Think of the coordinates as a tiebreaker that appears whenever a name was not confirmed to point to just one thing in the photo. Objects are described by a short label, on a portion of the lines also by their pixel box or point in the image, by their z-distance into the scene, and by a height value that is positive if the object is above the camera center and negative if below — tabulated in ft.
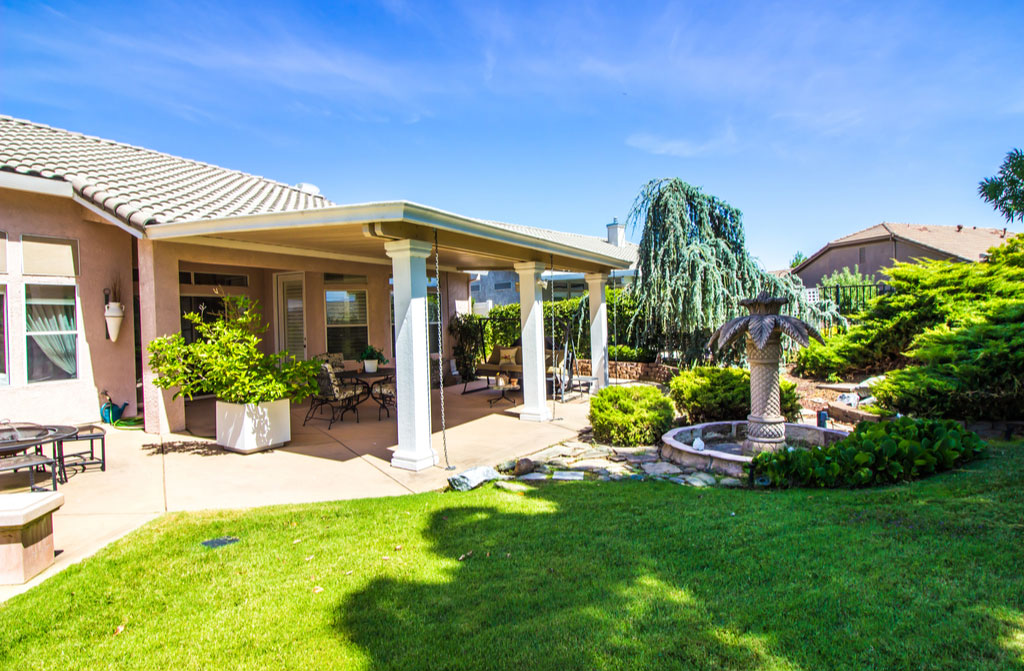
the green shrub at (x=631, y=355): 47.65 -2.30
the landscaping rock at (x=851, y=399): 29.73 -4.24
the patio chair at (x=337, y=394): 28.99 -3.06
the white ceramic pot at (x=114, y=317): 27.20 +1.29
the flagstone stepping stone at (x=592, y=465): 20.85 -5.14
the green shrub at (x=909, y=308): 33.04 +0.76
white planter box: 23.27 -3.67
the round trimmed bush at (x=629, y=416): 24.30 -3.87
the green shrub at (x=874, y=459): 16.69 -4.20
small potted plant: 34.99 -1.55
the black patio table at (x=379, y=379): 30.96 -2.47
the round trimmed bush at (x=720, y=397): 25.77 -3.28
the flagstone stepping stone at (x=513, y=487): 18.22 -5.15
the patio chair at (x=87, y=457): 19.08 -4.20
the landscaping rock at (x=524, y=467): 20.44 -5.00
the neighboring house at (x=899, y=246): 74.86 +10.69
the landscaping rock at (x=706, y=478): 18.57 -5.12
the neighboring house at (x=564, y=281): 69.52 +7.56
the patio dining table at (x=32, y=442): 16.52 -2.97
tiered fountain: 19.39 -2.23
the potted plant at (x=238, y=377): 22.88 -1.56
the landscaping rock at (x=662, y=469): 19.85 -5.12
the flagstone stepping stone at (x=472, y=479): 18.65 -4.96
